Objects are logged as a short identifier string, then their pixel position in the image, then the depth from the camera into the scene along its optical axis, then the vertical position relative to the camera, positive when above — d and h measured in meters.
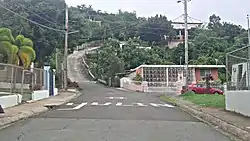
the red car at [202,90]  40.09 -1.14
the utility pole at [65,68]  43.57 +1.16
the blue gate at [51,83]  35.25 -0.34
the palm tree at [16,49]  36.77 +2.77
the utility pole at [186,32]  34.09 +3.83
